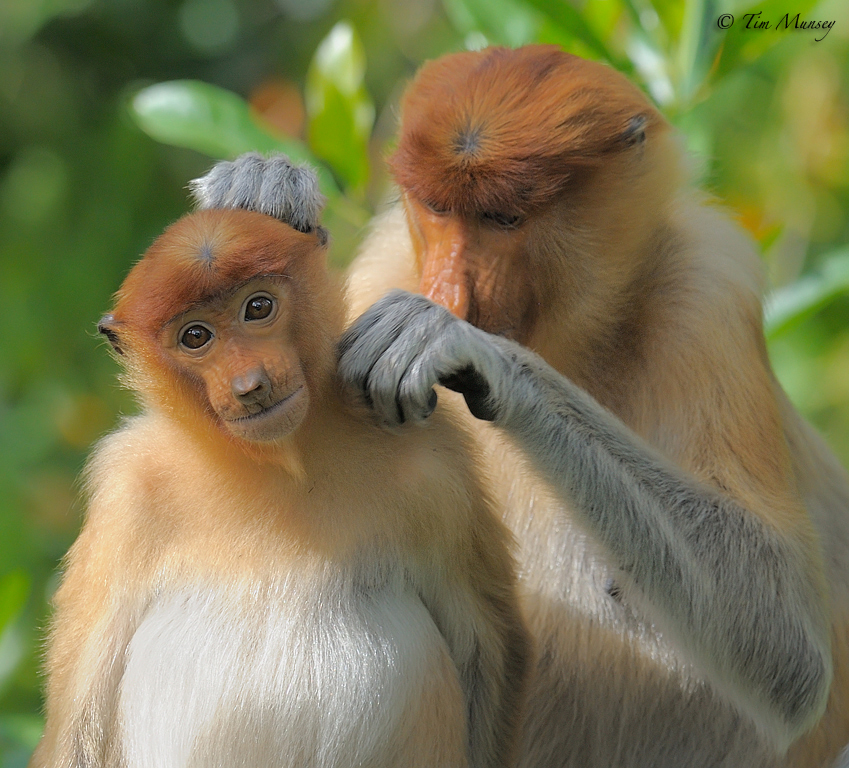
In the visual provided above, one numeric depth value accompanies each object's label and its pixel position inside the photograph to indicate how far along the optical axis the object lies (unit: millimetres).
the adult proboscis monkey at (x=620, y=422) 6109
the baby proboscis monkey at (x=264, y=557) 5250
